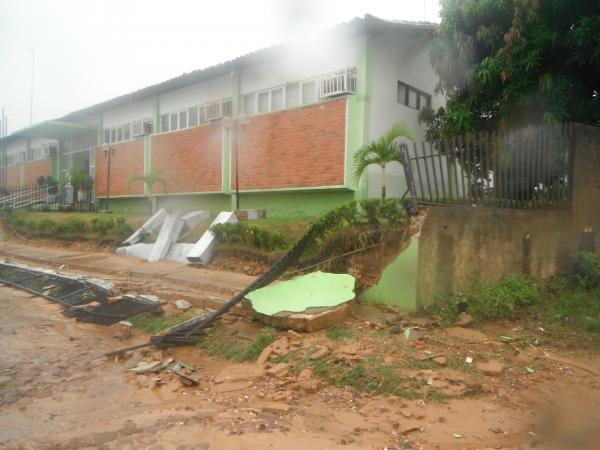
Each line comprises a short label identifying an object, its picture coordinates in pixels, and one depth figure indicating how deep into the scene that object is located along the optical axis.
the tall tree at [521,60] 7.72
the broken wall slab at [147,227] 12.04
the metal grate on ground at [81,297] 7.05
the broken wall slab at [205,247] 9.65
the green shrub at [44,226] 14.50
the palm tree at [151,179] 14.28
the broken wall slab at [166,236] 10.94
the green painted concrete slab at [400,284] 5.89
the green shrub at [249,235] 8.48
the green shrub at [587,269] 7.26
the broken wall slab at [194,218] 11.83
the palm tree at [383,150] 8.14
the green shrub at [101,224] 12.92
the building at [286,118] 10.27
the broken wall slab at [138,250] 11.23
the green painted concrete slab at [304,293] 5.73
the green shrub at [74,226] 13.69
